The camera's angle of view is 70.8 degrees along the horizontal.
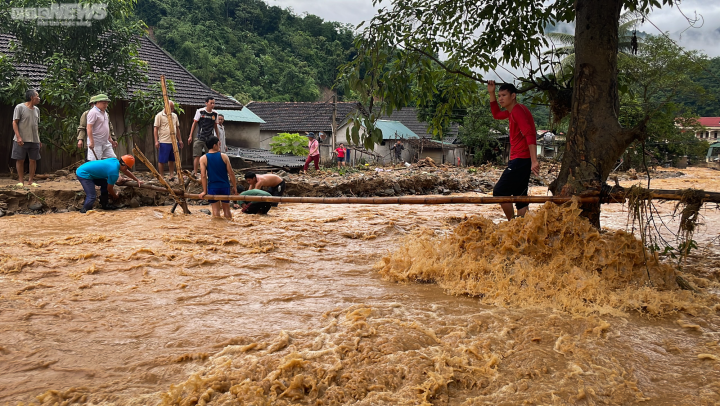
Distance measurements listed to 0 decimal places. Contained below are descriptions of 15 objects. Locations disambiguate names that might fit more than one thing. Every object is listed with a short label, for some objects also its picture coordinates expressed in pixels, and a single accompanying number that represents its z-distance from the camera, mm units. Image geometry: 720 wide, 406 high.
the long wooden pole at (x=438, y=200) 4953
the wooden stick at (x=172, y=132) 7949
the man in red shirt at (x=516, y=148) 5723
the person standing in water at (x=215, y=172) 7840
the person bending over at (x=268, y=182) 9461
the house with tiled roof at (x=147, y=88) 11969
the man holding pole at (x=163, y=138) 10438
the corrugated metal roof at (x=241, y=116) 22703
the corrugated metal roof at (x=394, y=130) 34778
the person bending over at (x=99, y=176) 8023
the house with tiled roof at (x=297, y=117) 31609
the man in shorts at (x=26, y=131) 9000
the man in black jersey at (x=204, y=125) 10336
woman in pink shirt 17928
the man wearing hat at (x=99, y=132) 8352
